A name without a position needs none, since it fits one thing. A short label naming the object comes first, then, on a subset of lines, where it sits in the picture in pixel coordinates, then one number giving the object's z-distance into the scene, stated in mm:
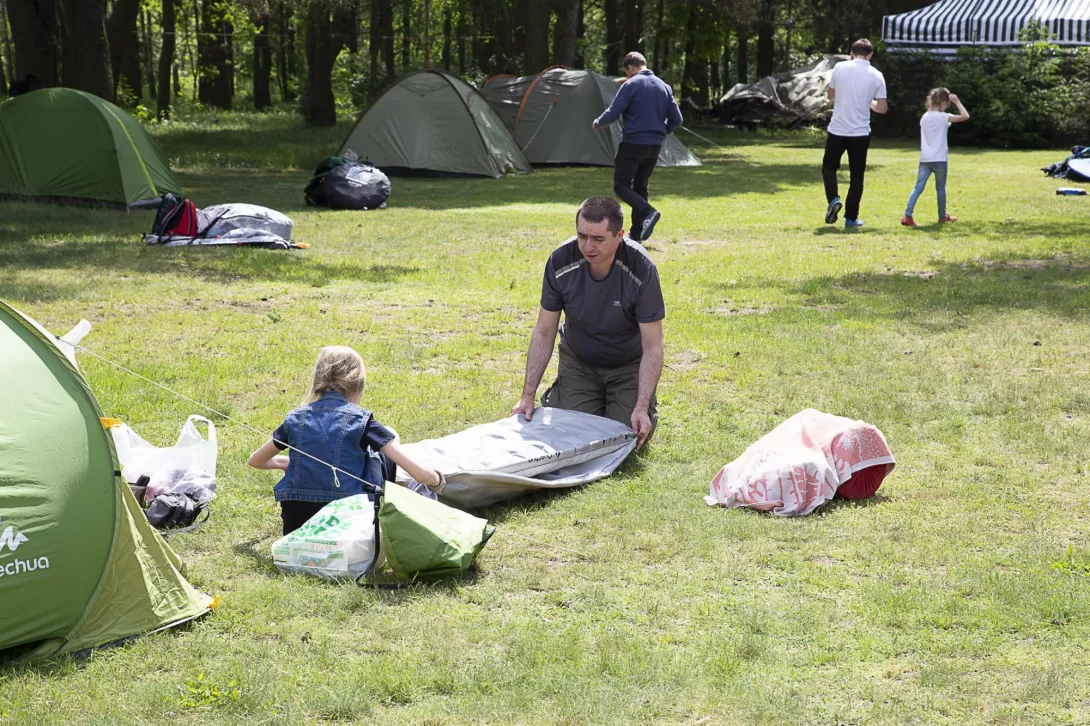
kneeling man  5590
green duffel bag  4125
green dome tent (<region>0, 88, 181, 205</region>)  14508
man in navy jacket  12234
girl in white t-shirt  13219
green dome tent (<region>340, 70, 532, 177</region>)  19828
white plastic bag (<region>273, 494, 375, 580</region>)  4234
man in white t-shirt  13000
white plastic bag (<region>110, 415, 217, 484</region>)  4941
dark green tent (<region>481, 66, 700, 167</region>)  22250
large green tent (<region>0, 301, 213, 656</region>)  3566
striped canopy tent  29328
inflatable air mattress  4945
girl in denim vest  4480
